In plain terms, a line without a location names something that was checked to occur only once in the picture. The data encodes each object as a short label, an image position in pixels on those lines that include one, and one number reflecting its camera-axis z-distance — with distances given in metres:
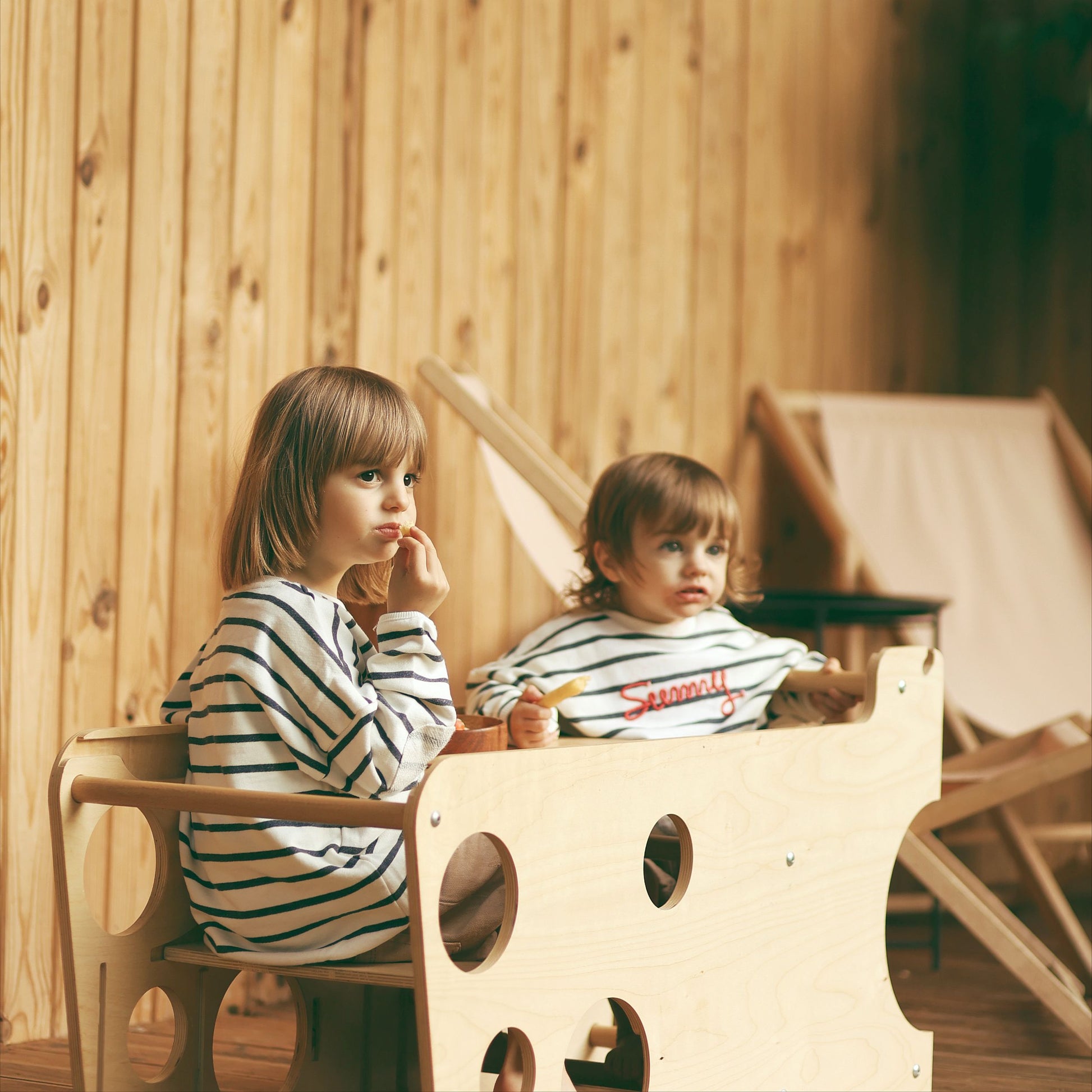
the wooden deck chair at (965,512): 6.52
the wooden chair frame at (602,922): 5.09
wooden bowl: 5.27
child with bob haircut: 5.19
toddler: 5.81
